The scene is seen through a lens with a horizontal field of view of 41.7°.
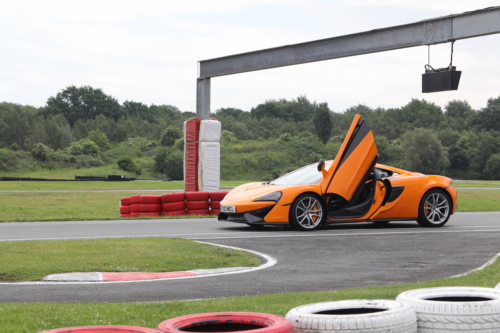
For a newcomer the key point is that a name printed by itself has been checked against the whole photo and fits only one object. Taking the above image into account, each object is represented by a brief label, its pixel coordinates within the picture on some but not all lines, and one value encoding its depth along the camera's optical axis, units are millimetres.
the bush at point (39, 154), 64438
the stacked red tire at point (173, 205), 16359
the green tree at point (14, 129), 85500
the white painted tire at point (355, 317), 3209
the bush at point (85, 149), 71500
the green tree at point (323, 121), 81312
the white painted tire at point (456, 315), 3400
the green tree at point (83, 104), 107688
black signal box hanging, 15117
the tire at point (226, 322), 3201
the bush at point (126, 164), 63656
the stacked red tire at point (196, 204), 16469
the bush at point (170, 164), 61406
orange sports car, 12492
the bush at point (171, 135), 79625
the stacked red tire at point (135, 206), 16406
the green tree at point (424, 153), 76312
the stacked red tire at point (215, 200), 16672
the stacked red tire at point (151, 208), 16328
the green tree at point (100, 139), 83125
